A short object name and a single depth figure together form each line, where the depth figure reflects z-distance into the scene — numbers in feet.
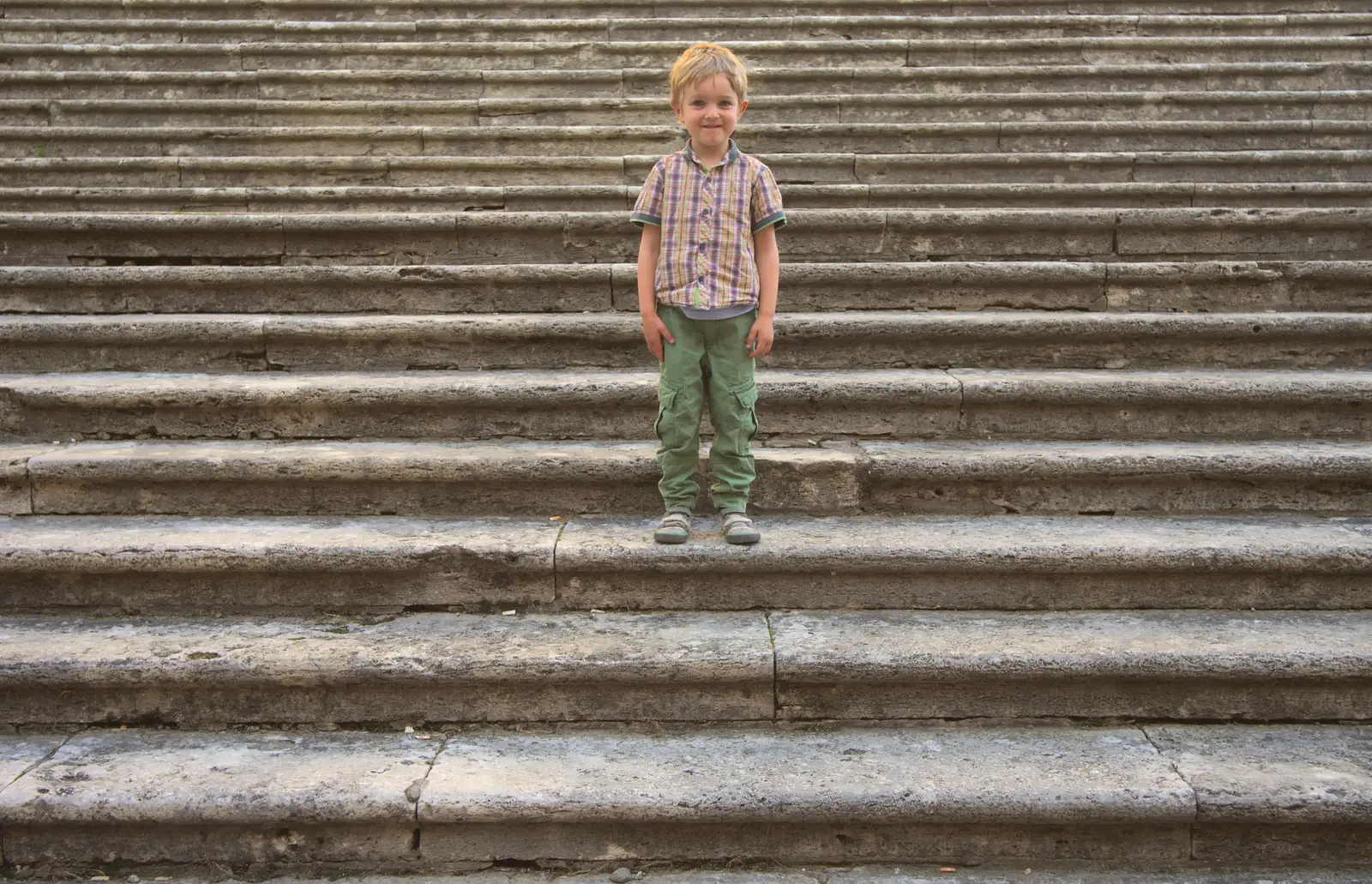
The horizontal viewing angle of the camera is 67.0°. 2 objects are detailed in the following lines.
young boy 10.18
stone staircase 8.18
